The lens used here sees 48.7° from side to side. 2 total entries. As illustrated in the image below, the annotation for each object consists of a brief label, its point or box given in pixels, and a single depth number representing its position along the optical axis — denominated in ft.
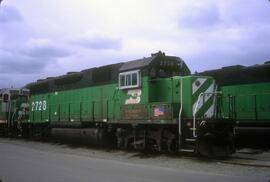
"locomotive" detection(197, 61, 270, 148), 40.86
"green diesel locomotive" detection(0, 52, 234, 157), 33.87
